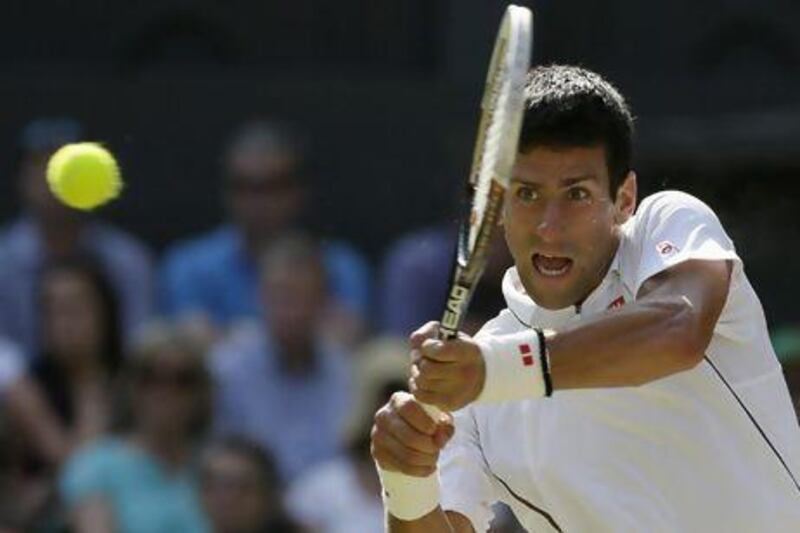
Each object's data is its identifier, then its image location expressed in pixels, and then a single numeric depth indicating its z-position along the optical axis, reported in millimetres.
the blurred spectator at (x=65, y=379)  16234
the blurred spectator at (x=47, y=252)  17250
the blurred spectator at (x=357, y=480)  15578
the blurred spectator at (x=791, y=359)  14695
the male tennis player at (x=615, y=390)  8570
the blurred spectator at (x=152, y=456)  15680
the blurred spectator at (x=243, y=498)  15539
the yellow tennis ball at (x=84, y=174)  10086
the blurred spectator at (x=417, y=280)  17281
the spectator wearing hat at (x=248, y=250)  17391
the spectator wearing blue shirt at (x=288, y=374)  16609
